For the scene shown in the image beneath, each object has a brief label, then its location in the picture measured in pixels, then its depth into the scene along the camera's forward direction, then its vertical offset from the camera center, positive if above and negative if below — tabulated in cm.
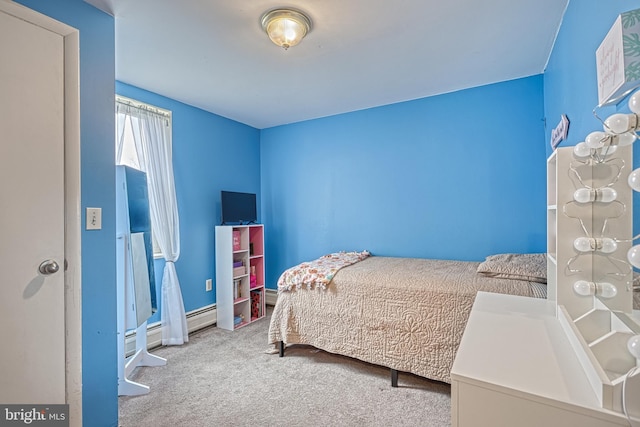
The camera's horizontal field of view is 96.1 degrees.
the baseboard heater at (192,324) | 243 -109
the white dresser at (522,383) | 66 -44
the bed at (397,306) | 184 -68
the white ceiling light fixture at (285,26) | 163 +112
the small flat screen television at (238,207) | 323 +8
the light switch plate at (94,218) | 150 -1
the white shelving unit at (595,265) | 77 -18
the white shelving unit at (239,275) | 307 -69
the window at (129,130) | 242 +75
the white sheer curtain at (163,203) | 257 +11
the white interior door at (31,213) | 117 +2
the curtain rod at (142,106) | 244 +99
